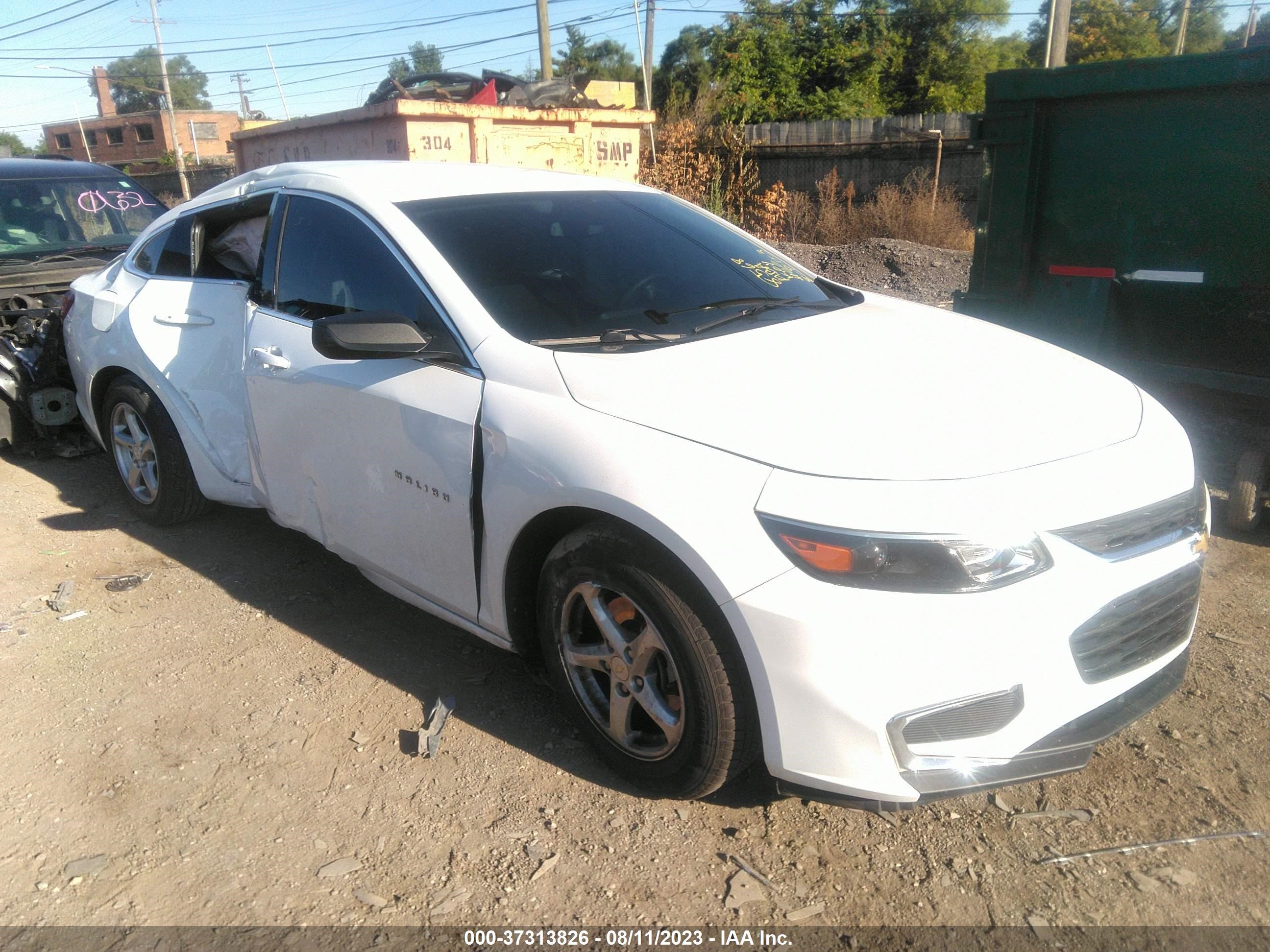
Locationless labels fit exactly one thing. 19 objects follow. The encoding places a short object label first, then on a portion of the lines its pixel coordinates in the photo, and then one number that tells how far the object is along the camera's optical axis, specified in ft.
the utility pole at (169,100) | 147.95
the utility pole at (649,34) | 95.36
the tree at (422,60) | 293.64
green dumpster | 15.15
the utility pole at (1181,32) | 116.06
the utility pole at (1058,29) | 43.83
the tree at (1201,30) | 144.15
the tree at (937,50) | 116.88
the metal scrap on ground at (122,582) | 14.51
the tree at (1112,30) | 132.26
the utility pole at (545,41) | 66.25
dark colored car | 19.62
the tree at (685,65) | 128.57
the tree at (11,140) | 290.07
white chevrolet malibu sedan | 7.54
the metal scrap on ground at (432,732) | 10.27
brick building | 232.32
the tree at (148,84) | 295.89
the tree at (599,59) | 194.70
